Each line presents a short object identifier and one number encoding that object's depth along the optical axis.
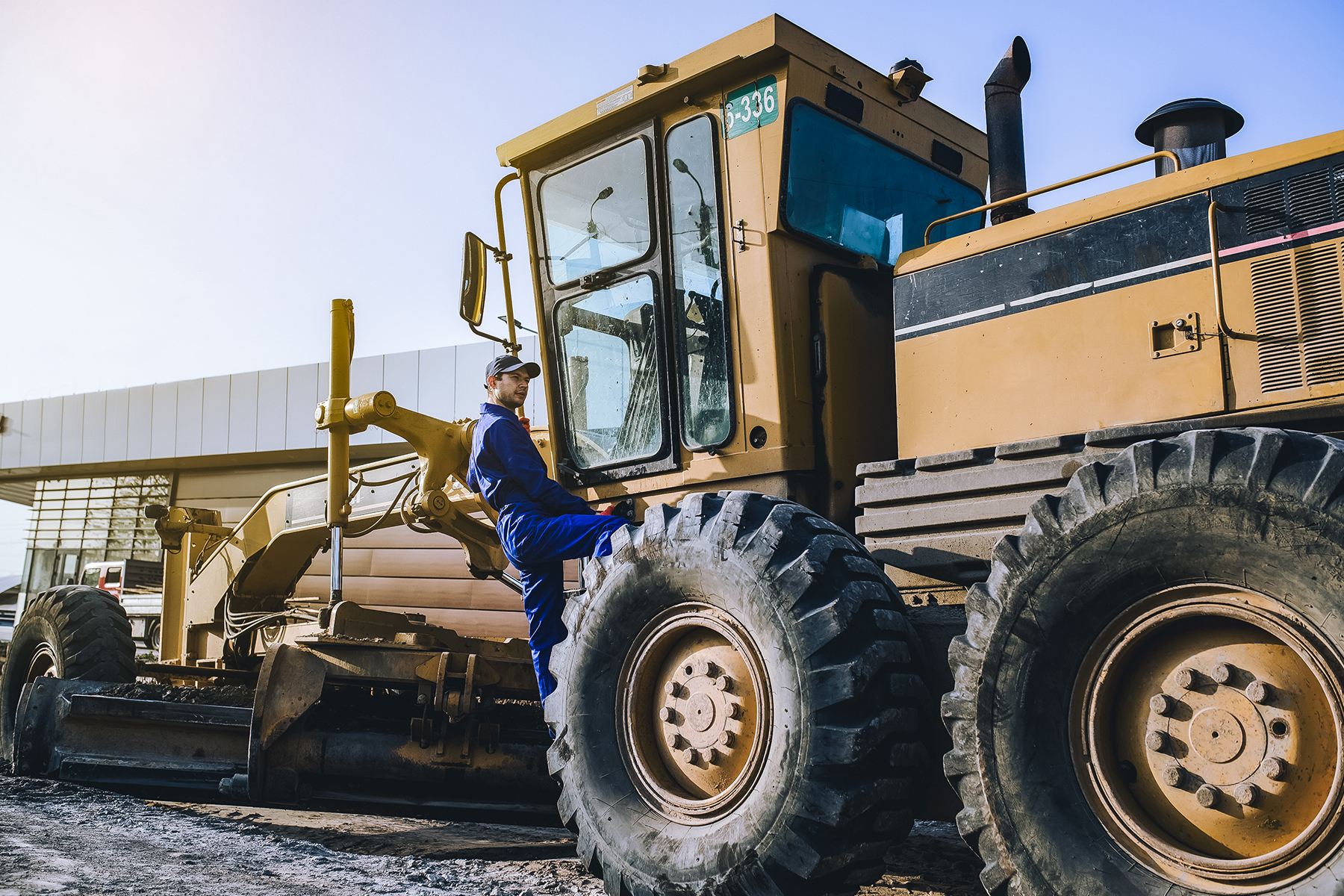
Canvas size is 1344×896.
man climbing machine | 4.22
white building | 14.98
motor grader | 2.55
